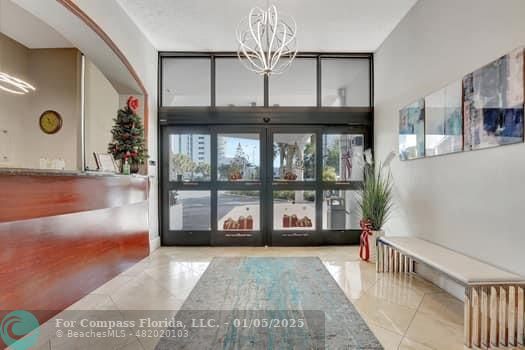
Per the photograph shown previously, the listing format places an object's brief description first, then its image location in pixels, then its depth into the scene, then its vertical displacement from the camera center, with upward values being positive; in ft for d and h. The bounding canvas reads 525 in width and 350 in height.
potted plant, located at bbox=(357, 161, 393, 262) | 14.11 -1.76
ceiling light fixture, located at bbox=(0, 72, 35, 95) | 10.71 +3.40
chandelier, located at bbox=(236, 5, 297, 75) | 9.89 +6.74
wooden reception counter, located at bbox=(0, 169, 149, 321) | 6.96 -1.90
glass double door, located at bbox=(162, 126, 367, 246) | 17.56 -0.77
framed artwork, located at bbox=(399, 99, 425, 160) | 11.83 +1.81
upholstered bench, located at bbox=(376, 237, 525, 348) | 6.97 -3.24
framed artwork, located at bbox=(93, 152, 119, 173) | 11.82 +0.46
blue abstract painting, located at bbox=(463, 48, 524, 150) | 7.37 +1.93
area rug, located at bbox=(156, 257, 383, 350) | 7.09 -4.10
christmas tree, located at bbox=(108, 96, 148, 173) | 12.80 +1.55
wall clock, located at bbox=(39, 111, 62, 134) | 12.36 +2.17
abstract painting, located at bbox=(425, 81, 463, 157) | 9.56 +1.81
